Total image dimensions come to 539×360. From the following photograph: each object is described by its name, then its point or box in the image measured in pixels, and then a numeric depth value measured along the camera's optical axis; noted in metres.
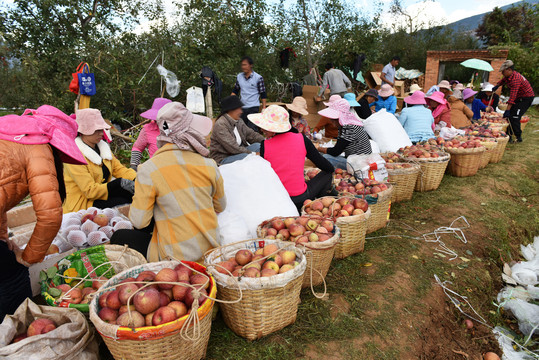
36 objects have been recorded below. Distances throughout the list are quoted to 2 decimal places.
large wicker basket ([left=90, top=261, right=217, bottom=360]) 1.79
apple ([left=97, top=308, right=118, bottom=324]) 1.94
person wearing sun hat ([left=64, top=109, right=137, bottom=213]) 3.79
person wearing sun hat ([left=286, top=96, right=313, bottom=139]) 5.91
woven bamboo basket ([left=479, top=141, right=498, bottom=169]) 6.76
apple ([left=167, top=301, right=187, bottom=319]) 1.95
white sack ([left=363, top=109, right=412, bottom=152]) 6.09
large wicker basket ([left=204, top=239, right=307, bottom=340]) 2.22
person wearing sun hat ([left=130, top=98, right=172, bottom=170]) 4.71
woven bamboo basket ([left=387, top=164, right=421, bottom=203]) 5.05
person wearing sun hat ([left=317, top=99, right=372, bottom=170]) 5.04
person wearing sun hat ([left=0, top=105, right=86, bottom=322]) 2.00
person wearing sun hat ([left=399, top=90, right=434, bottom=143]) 6.73
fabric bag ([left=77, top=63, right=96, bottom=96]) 5.55
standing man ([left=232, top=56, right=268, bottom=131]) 7.38
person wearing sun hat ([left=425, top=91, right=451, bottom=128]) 7.41
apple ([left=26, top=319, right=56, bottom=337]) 2.04
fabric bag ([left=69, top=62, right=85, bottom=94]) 5.63
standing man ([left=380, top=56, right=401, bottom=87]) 11.49
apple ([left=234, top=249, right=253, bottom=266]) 2.52
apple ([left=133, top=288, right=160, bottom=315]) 1.92
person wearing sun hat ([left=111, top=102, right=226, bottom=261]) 2.41
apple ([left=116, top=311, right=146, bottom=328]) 1.85
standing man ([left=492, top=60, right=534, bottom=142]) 8.57
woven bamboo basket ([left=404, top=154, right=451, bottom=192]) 5.49
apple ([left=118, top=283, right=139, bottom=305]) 2.00
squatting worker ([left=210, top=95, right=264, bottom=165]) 5.00
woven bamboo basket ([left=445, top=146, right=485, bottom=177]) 6.15
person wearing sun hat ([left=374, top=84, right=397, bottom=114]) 7.84
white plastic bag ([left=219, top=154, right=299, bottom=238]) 3.28
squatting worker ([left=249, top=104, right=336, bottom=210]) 3.73
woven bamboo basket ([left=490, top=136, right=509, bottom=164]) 7.30
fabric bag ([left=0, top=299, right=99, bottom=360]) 1.85
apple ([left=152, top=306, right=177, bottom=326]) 1.86
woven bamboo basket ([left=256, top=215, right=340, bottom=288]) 2.75
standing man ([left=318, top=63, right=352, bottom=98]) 9.65
